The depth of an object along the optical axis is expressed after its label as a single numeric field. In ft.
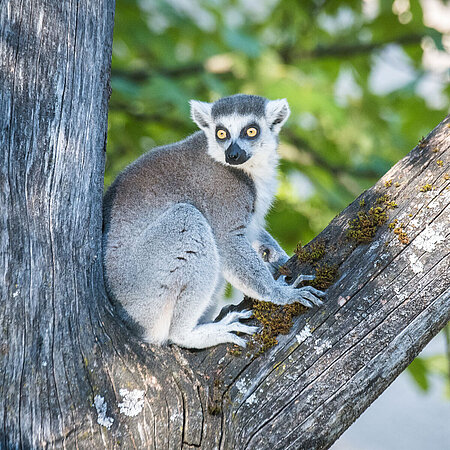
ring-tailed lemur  21.31
